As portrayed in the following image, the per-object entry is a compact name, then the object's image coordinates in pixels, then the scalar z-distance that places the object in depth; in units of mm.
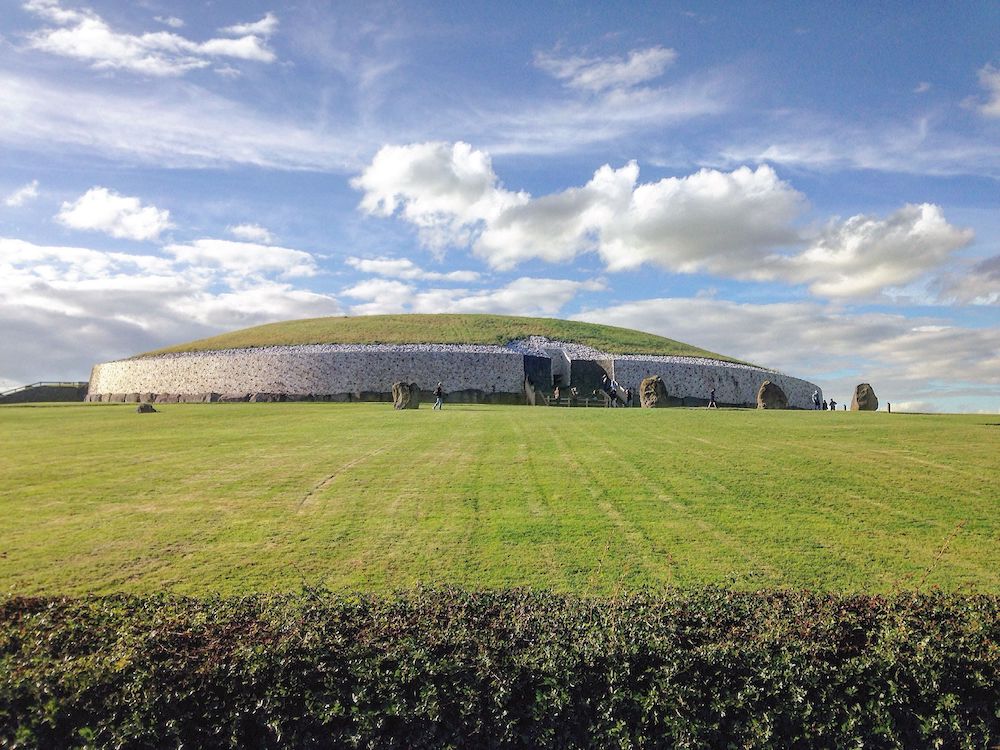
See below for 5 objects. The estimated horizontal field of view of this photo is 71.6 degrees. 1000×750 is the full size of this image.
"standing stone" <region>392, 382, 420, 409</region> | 34719
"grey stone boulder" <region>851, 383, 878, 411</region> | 42041
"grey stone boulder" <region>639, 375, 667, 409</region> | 40938
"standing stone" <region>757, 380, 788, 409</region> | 42219
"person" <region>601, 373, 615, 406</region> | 53638
